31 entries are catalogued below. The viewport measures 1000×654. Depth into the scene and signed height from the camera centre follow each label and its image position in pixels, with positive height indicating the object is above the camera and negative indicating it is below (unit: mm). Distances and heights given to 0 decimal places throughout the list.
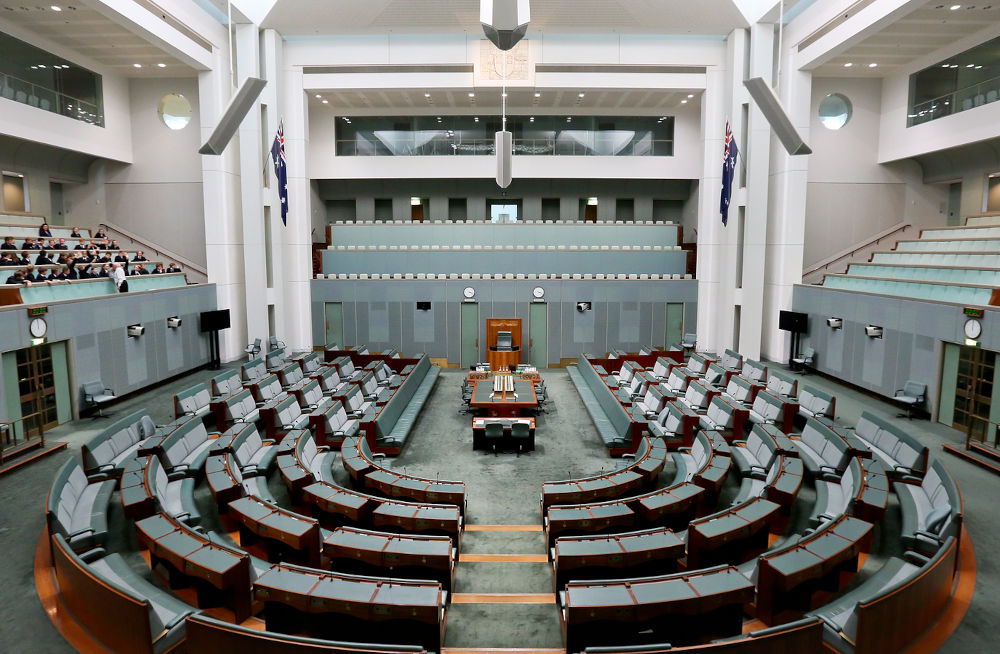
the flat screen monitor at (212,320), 16656 -1354
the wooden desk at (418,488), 7961 -3084
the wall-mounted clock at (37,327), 11078 -1053
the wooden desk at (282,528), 6308 -2904
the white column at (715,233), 18734 +1516
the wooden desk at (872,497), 6809 -2747
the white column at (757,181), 17609 +3044
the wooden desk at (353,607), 4906 -2931
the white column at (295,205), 19562 +2492
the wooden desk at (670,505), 7195 -2979
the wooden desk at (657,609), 4902 -2945
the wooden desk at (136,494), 6848 -2767
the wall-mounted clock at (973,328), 10938 -997
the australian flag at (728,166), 17922 +3616
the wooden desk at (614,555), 5941 -2972
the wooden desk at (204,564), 5398 -2834
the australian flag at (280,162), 17969 +3688
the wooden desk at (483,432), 11320 -3190
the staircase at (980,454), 9305 -3093
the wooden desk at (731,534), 6301 -2938
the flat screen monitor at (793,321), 16719 -1320
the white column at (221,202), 17562 +2343
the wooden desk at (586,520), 6945 -3028
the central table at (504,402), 12648 -2868
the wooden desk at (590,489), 8031 -3099
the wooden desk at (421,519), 6953 -3028
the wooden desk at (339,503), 7188 -2985
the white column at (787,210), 17359 +2140
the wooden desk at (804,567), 5367 -2842
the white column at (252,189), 17766 +2759
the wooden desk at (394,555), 5914 -2971
